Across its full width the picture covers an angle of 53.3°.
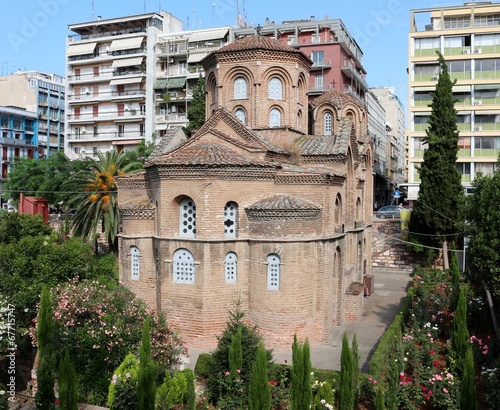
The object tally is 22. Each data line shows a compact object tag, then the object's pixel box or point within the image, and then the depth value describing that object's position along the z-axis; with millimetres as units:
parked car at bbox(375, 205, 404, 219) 38012
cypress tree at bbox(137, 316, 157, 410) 10938
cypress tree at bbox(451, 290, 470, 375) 13688
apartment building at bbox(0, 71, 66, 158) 62406
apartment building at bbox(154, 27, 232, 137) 45125
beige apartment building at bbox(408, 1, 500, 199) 36531
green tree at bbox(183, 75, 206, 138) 31766
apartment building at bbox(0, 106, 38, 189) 55719
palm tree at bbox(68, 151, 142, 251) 25672
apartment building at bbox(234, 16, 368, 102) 43531
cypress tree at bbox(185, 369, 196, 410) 11852
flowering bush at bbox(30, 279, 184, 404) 13625
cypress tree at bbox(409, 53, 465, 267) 27375
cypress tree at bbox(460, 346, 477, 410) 10617
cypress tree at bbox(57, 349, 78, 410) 11008
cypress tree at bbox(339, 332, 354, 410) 11742
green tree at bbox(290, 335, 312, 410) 11141
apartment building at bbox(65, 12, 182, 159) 47062
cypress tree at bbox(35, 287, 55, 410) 11742
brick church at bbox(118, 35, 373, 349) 16562
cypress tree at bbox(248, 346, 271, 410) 10891
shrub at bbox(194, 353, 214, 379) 13992
